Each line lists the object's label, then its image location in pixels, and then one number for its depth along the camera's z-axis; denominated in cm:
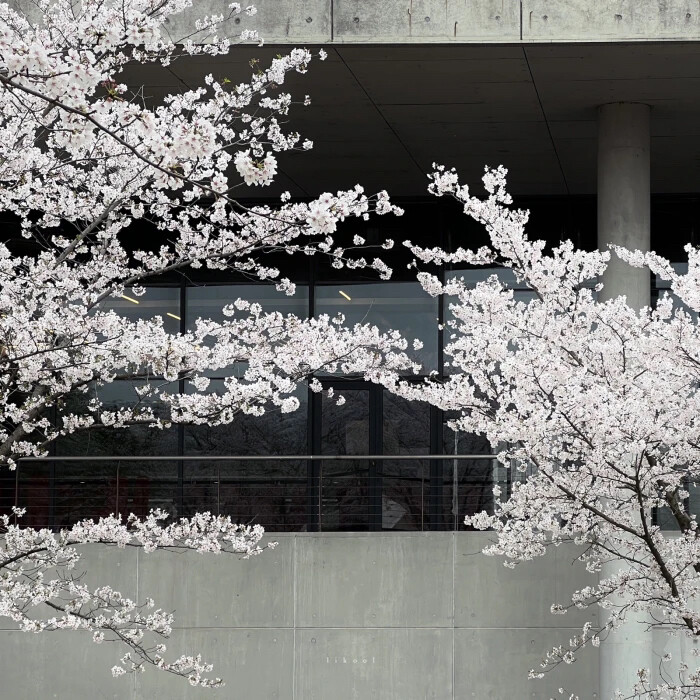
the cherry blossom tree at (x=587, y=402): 1574
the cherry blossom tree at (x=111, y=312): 1568
